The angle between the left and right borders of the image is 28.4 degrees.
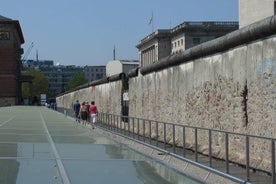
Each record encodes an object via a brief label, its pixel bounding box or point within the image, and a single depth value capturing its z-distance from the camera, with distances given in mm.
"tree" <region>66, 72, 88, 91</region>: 179125
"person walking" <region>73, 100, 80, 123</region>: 41469
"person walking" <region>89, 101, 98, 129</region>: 31797
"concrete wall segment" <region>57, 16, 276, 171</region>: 12562
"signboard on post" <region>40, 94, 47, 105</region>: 137625
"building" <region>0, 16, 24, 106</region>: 132500
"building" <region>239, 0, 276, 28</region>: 54938
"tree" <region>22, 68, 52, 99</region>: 177625
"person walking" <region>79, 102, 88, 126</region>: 35275
